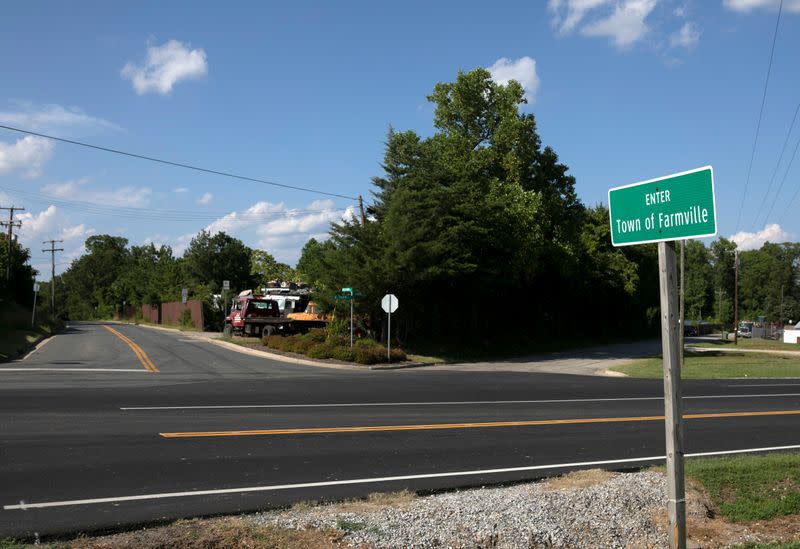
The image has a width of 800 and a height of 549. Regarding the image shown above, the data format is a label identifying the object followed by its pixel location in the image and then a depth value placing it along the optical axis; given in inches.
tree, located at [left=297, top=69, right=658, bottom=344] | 1322.6
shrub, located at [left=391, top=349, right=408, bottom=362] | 1227.9
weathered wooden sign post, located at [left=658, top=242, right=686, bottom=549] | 195.6
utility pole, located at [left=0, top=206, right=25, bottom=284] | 2358.1
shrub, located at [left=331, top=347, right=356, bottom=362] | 1173.7
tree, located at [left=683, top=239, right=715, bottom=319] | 5093.5
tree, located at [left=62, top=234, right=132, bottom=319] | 4880.9
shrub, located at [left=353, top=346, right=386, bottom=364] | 1157.1
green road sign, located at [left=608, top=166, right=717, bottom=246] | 187.2
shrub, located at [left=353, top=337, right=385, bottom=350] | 1239.2
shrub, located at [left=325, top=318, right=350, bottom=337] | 1418.1
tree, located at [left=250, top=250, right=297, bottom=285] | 3281.0
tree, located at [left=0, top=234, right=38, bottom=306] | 2032.5
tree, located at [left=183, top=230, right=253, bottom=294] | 3644.2
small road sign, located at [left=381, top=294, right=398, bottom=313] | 1151.6
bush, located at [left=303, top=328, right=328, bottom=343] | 1337.4
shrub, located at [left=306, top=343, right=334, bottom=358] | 1201.4
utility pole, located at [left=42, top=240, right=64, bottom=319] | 3311.5
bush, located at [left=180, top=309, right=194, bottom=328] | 2294.8
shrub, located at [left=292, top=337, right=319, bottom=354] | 1261.1
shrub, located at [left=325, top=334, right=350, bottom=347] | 1263.5
